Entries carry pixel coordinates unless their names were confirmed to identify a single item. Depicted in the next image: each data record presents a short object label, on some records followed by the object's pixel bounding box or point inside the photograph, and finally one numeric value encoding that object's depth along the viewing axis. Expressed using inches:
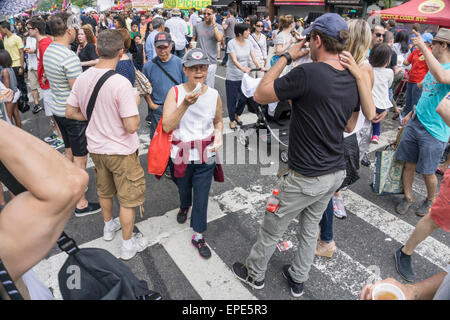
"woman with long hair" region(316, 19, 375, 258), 95.3
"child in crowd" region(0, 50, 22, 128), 201.3
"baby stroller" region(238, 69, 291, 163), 197.9
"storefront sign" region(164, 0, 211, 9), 702.1
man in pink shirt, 103.3
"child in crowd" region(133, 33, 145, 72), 376.5
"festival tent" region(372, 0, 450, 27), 372.8
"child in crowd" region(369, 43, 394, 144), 178.2
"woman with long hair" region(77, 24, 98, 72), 220.4
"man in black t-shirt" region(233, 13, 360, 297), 80.5
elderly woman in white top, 109.7
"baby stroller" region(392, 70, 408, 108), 305.9
